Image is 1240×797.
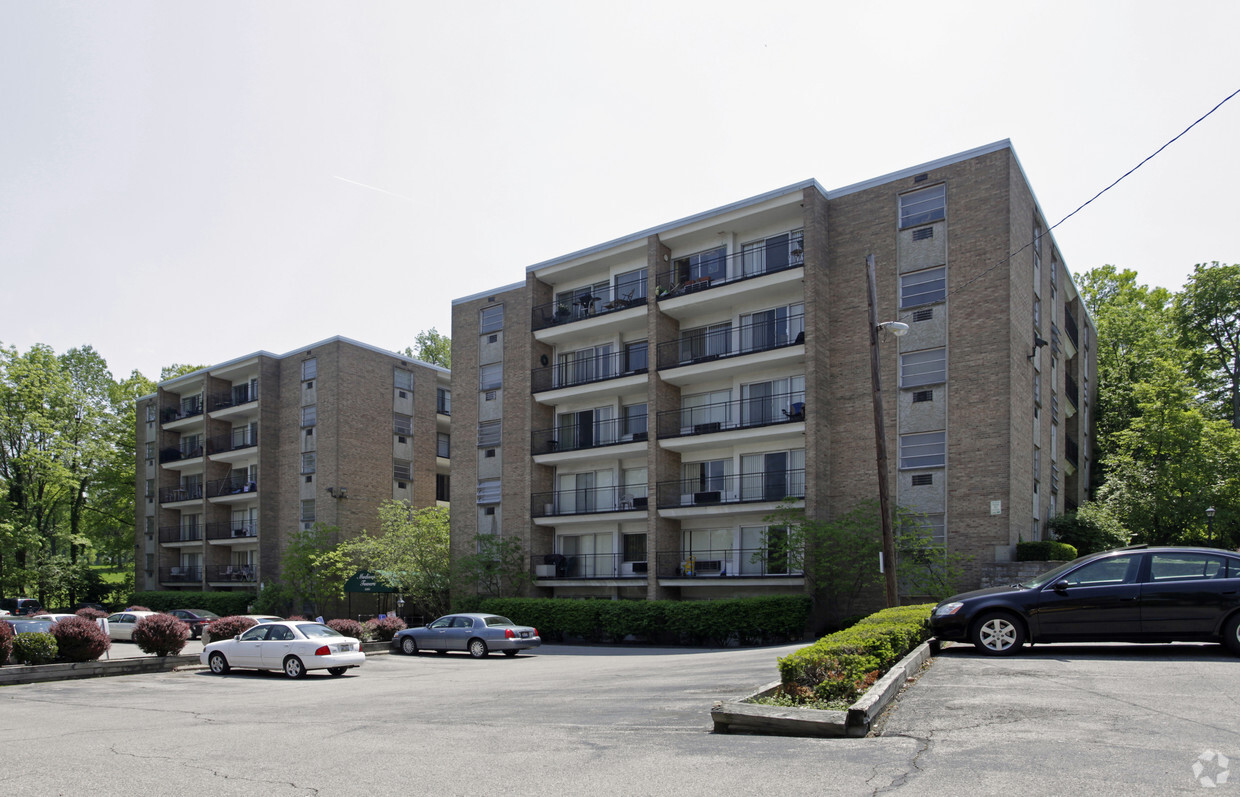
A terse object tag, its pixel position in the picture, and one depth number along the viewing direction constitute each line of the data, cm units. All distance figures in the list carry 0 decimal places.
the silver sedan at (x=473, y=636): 2616
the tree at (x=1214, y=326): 4756
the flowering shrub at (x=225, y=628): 2602
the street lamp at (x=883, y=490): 1888
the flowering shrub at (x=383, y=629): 2952
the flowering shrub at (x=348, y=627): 2773
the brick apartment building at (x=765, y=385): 2736
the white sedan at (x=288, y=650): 2094
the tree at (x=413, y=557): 3769
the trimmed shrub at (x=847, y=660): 927
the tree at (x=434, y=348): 6756
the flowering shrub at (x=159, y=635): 2317
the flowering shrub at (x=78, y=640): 2133
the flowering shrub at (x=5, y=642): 1991
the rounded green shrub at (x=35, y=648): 2052
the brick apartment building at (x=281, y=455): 4531
